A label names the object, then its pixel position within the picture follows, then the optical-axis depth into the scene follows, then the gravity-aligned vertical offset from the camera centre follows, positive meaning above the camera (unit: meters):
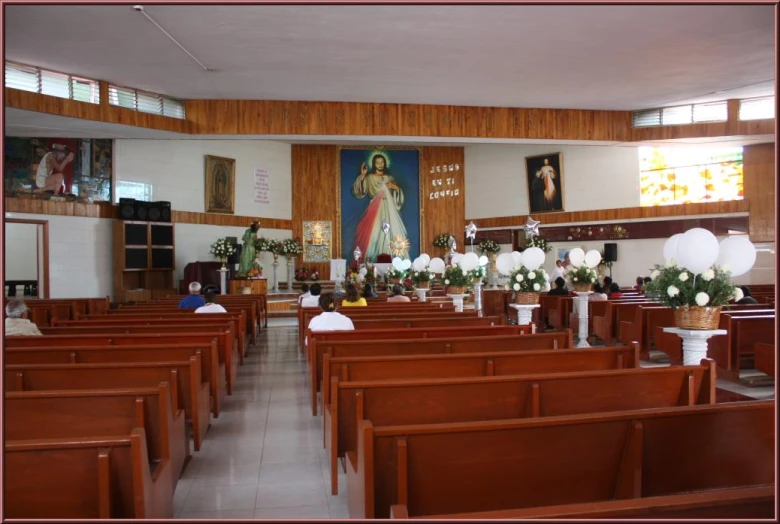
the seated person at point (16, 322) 5.28 -0.53
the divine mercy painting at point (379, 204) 20.89 +2.02
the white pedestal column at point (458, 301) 9.31 -0.63
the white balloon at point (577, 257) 8.02 +0.05
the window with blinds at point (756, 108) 11.50 +2.94
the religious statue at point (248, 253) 14.27 +0.21
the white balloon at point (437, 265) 10.25 -0.07
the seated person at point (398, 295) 8.74 -0.52
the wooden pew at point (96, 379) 3.57 -0.73
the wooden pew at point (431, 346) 4.68 -0.69
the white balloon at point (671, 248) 4.77 +0.10
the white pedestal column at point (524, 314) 7.43 -0.67
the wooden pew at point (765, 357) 5.28 -0.87
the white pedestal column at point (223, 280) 14.49 -0.46
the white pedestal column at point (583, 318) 7.61 -0.75
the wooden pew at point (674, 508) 1.55 -0.66
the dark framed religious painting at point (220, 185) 16.92 +2.23
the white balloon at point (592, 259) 7.85 +0.02
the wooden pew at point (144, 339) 5.22 -0.69
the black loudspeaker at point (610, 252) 16.28 +0.23
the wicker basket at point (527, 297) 7.33 -0.45
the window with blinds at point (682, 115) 11.76 +2.92
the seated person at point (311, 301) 9.05 -0.61
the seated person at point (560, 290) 10.27 -0.51
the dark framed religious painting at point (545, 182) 18.09 +2.42
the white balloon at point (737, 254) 4.45 +0.05
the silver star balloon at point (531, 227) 14.08 +0.80
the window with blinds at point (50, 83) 8.82 +2.77
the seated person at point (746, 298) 7.88 -0.51
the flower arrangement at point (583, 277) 7.80 -0.22
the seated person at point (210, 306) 7.45 -0.57
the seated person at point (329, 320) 5.68 -0.56
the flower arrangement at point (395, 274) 13.44 -0.29
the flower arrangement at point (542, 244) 17.04 +0.48
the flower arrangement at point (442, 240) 20.67 +0.73
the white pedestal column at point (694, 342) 4.35 -0.61
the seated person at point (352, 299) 7.98 -0.51
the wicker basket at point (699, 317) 4.37 -0.42
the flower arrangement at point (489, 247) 19.12 +0.45
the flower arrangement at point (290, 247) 18.06 +0.44
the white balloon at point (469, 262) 8.73 -0.02
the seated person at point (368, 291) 10.54 -0.53
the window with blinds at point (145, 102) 10.03 +2.79
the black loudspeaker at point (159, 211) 14.26 +1.22
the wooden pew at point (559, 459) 2.16 -0.76
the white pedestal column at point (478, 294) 9.63 -0.54
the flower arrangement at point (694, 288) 4.35 -0.20
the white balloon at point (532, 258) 7.29 +0.03
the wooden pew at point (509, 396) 3.04 -0.73
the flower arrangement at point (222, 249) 15.08 +0.32
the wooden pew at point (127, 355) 4.48 -0.71
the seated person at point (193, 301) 8.62 -0.57
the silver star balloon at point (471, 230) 13.11 +0.68
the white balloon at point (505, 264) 7.64 -0.04
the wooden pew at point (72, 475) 2.07 -0.75
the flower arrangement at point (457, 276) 9.03 -0.23
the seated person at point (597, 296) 9.28 -0.57
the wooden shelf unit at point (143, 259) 13.49 +0.07
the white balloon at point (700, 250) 4.39 +0.08
